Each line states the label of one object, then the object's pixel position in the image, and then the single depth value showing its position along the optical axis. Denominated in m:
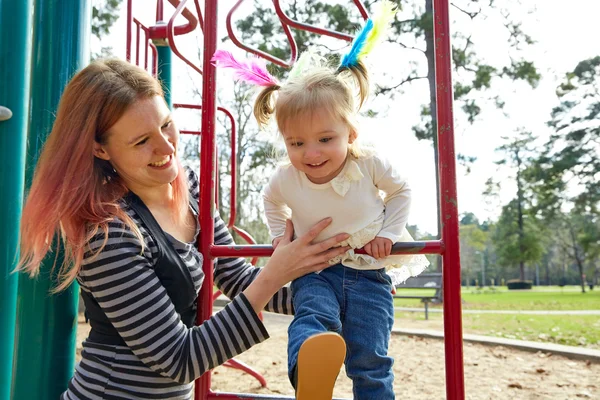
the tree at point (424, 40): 11.63
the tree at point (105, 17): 12.16
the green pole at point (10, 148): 1.75
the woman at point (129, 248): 1.31
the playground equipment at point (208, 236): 1.37
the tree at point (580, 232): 24.78
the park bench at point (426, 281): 8.68
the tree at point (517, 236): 29.45
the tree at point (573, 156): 20.70
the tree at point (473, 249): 35.97
